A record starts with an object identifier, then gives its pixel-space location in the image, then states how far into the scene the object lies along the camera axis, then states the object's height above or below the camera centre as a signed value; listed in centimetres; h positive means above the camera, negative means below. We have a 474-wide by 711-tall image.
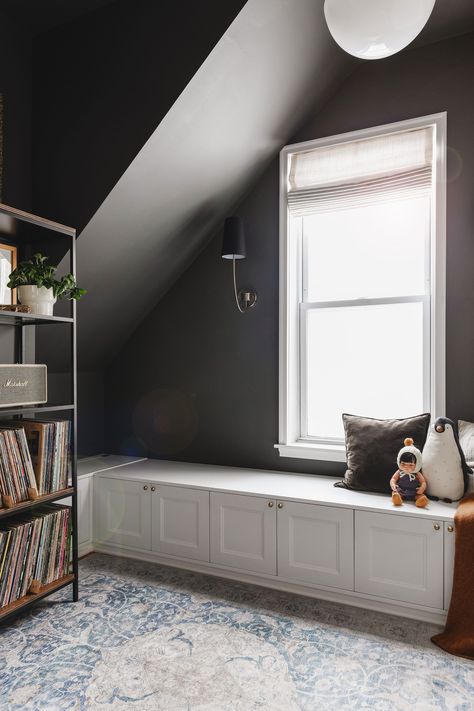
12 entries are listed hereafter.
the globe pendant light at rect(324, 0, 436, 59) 140 +94
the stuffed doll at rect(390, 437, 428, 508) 242 -65
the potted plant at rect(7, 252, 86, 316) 230 +29
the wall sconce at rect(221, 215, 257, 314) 307 +67
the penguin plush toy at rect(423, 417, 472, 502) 238 -57
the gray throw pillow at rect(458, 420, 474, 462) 244 -46
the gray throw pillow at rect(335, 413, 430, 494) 260 -54
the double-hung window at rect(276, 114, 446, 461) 277 +40
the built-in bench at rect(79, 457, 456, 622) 229 -97
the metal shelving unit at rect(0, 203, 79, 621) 214 -6
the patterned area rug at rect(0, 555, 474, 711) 174 -124
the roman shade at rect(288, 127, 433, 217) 277 +103
